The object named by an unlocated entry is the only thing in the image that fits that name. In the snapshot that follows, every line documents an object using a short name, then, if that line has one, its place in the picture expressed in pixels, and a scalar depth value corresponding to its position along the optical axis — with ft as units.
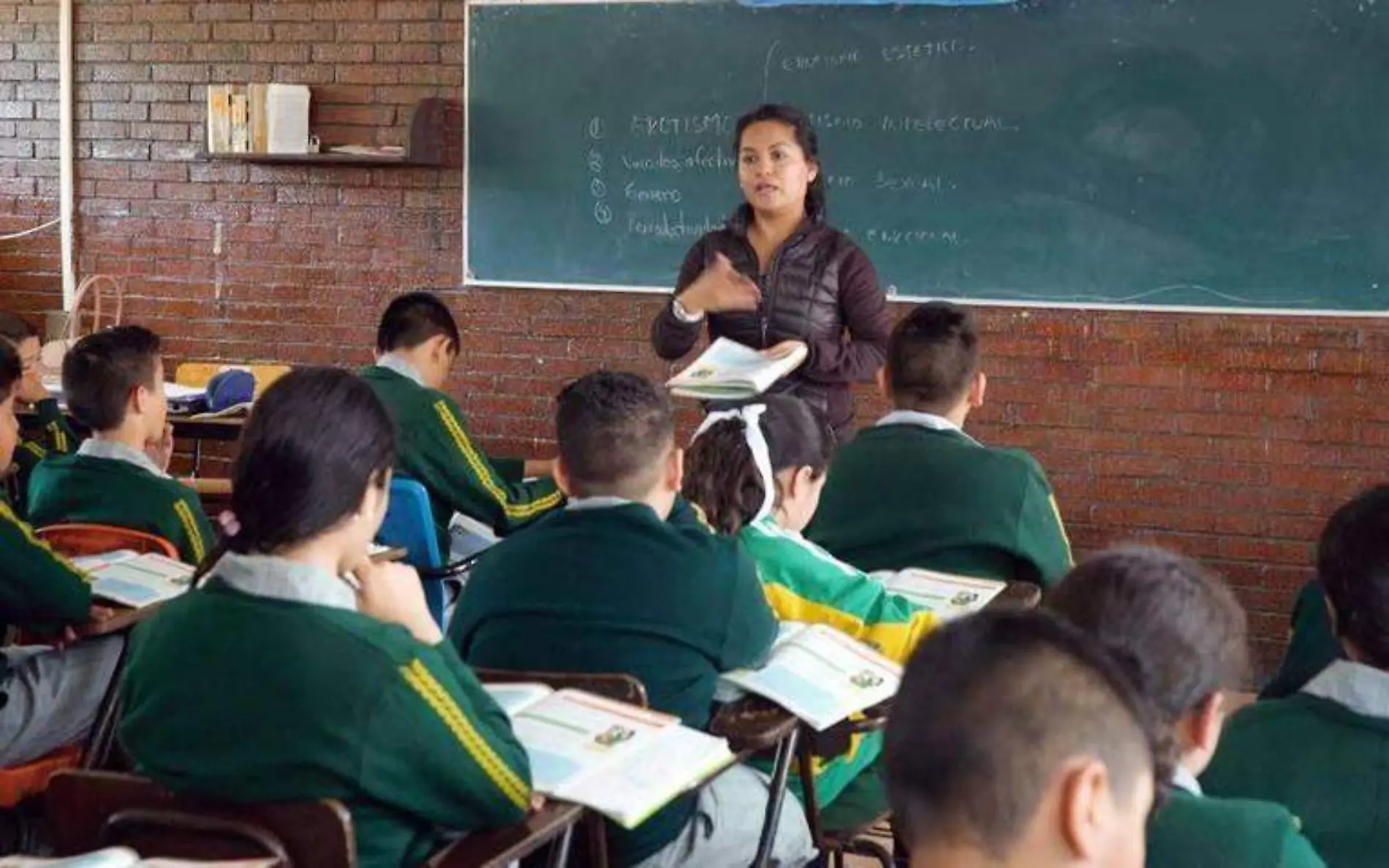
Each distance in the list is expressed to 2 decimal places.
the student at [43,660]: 9.45
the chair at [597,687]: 7.36
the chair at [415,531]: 13.10
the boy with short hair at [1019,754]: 3.56
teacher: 13.66
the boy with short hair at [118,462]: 11.53
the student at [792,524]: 8.96
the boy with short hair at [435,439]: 14.14
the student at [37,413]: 14.99
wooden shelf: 20.74
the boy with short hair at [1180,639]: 4.81
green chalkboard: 17.10
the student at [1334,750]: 6.07
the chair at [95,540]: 11.06
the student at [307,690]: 6.13
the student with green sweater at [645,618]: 7.98
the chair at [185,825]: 5.76
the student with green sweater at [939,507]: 10.48
